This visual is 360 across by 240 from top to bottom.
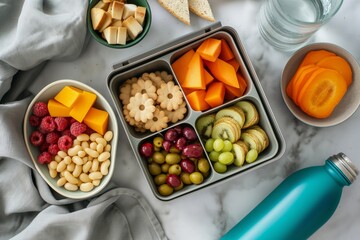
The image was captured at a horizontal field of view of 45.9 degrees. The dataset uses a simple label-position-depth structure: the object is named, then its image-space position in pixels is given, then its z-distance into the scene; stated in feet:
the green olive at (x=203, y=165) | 3.29
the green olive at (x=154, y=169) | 3.36
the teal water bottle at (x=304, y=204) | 3.17
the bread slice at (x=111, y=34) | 3.30
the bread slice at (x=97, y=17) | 3.30
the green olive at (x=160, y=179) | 3.35
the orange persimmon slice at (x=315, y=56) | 3.41
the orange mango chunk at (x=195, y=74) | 3.28
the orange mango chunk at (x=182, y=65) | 3.40
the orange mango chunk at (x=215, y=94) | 3.31
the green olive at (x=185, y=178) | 3.36
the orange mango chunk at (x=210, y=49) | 3.25
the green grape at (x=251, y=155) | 3.23
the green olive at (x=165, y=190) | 3.29
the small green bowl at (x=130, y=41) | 3.35
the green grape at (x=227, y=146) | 3.27
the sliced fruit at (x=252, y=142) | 3.28
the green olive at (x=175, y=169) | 3.33
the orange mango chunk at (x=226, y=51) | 3.35
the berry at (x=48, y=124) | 3.32
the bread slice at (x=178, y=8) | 3.55
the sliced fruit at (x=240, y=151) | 3.25
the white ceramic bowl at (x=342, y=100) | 3.40
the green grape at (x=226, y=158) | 3.21
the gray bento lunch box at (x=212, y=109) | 3.25
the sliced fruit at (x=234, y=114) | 3.30
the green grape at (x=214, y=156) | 3.31
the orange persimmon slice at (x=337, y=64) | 3.35
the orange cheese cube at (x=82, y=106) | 3.28
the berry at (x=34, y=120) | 3.37
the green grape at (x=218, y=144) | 3.25
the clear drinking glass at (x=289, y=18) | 3.43
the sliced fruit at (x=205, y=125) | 3.42
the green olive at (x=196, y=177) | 3.26
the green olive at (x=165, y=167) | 3.38
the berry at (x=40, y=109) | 3.31
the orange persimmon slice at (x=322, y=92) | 3.26
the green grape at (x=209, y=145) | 3.34
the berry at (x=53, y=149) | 3.36
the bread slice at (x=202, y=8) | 3.58
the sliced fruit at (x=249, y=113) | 3.34
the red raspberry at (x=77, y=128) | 3.31
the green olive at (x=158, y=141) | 3.33
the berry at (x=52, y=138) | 3.36
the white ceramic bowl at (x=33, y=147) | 3.31
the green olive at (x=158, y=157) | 3.34
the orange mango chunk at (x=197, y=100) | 3.33
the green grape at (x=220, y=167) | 3.29
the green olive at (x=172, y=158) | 3.32
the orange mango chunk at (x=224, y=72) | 3.29
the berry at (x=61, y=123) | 3.31
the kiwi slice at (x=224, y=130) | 3.25
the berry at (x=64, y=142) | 3.32
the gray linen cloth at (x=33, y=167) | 3.29
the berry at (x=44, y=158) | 3.33
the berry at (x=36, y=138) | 3.35
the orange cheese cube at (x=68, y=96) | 3.24
